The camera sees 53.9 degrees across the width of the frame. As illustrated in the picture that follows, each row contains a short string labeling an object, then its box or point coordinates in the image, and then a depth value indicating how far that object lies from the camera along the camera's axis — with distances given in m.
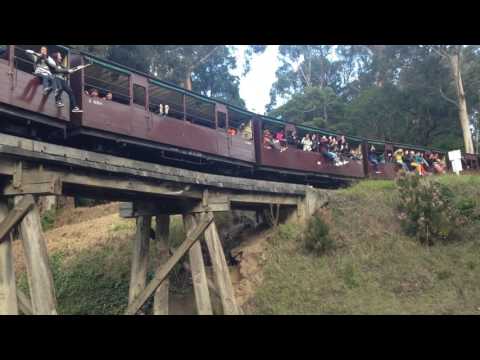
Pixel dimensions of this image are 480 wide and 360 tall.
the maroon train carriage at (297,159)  15.58
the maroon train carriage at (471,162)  25.05
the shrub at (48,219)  21.23
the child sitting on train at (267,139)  15.59
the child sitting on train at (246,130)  14.91
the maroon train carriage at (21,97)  8.13
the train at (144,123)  8.62
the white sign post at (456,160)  21.13
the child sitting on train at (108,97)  10.59
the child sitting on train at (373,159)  20.81
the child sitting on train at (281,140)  16.14
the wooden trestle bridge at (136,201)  7.22
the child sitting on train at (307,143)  17.35
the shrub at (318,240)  13.30
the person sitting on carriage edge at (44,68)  8.68
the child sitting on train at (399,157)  21.45
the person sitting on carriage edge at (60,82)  8.88
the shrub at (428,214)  13.18
